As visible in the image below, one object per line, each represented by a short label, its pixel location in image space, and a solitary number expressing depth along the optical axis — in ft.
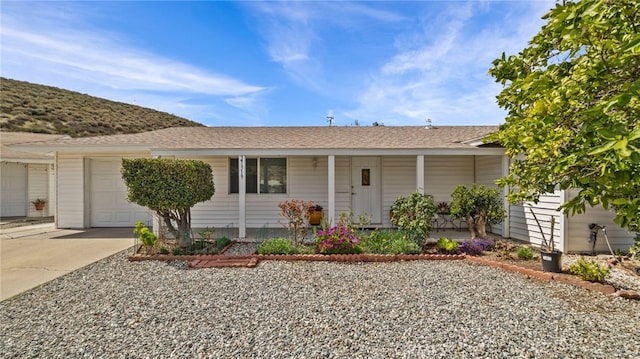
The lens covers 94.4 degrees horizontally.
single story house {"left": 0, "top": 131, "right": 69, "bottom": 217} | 37.65
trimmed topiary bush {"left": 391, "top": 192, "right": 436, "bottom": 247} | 21.02
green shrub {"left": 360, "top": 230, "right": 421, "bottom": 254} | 19.97
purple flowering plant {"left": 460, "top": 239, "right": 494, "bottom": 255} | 20.52
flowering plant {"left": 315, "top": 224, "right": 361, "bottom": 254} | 19.97
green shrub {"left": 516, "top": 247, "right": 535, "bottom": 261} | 18.92
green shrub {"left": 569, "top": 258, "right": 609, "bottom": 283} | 14.74
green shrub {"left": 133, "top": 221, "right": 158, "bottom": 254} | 19.74
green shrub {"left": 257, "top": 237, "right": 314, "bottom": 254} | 20.13
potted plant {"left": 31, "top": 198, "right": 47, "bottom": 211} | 39.27
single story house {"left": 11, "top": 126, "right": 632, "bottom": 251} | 28.71
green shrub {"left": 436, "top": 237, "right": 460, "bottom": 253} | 20.46
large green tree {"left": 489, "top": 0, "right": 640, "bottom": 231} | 4.52
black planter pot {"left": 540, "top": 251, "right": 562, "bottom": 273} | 16.16
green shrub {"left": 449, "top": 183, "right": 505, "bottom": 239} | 22.57
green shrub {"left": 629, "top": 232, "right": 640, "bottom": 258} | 17.08
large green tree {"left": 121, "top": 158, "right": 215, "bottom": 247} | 19.24
